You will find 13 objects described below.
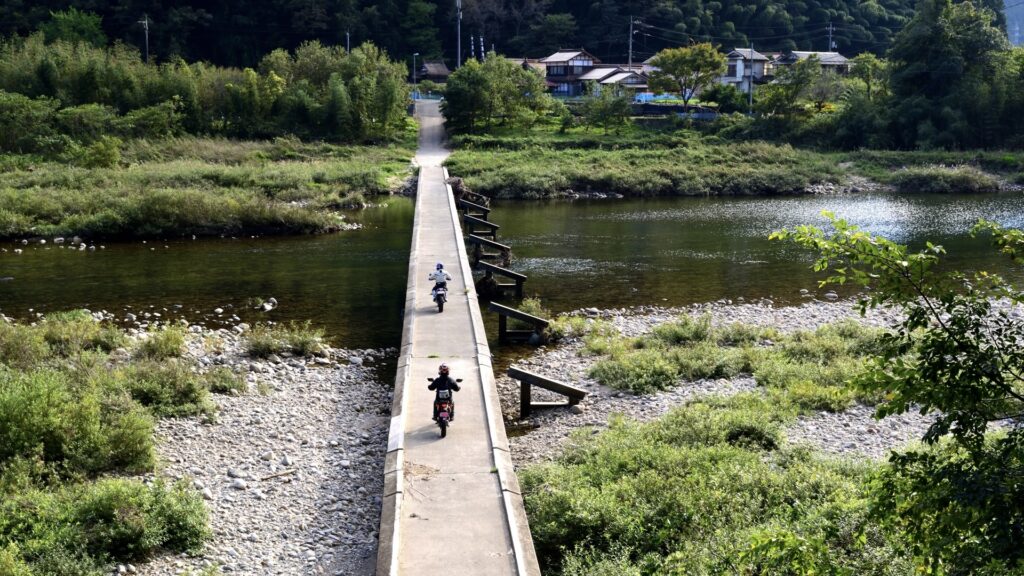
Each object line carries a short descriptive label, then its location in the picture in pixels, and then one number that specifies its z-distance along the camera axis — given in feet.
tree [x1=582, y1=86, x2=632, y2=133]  207.21
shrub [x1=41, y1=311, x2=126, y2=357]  55.16
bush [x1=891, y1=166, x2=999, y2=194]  159.53
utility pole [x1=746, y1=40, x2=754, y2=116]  221.99
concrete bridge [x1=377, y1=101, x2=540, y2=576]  28.40
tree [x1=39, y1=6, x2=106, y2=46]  251.52
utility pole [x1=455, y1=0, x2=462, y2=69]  280.92
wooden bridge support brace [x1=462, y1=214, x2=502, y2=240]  97.86
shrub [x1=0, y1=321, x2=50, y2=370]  50.77
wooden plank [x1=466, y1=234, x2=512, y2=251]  87.71
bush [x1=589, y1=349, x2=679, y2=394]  51.21
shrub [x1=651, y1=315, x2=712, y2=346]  60.54
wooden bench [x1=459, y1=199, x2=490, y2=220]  111.55
